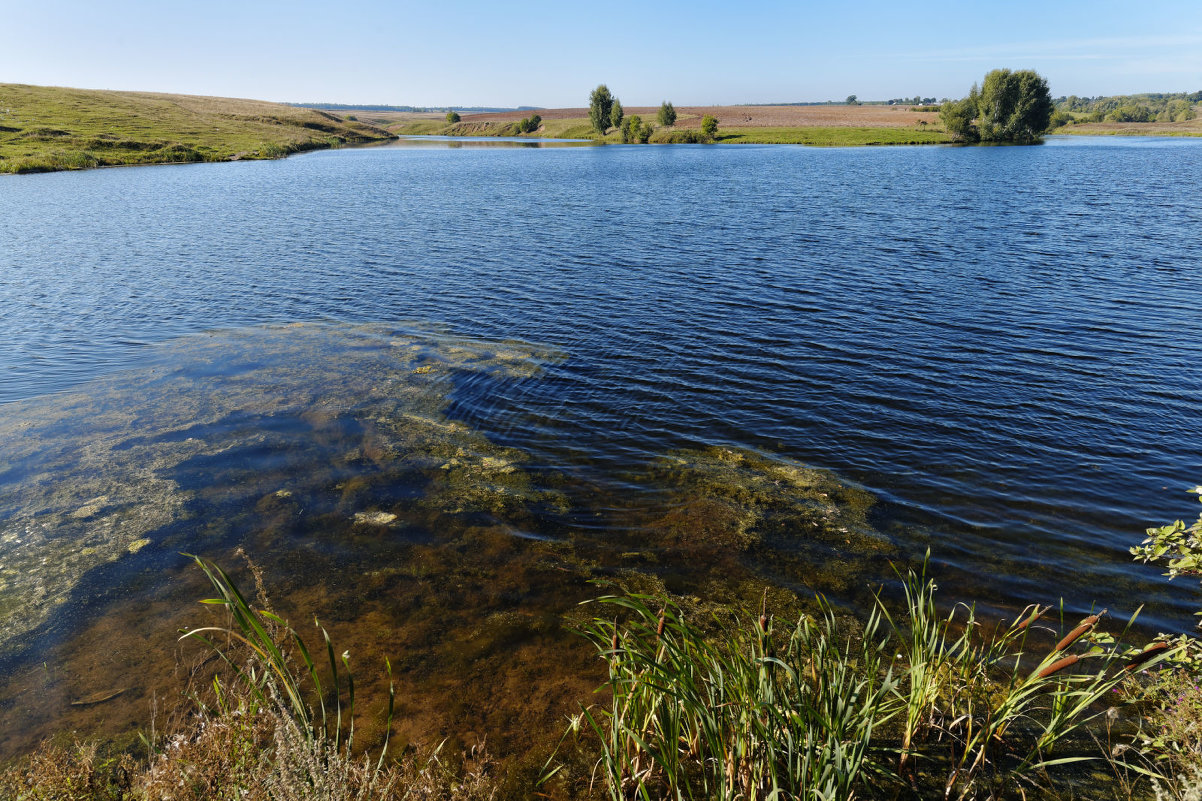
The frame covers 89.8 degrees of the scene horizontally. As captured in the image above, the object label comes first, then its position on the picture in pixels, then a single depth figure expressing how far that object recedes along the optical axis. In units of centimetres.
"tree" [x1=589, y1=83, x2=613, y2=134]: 14475
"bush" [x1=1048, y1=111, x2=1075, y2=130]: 14091
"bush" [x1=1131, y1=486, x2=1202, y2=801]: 460
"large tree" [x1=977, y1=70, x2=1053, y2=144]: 10300
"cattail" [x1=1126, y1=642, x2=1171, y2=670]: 430
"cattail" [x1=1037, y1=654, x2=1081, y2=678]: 419
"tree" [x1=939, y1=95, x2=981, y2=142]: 10419
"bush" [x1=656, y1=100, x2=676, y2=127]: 14400
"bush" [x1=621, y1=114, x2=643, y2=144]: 13312
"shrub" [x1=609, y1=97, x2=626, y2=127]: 14712
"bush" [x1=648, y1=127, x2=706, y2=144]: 12650
